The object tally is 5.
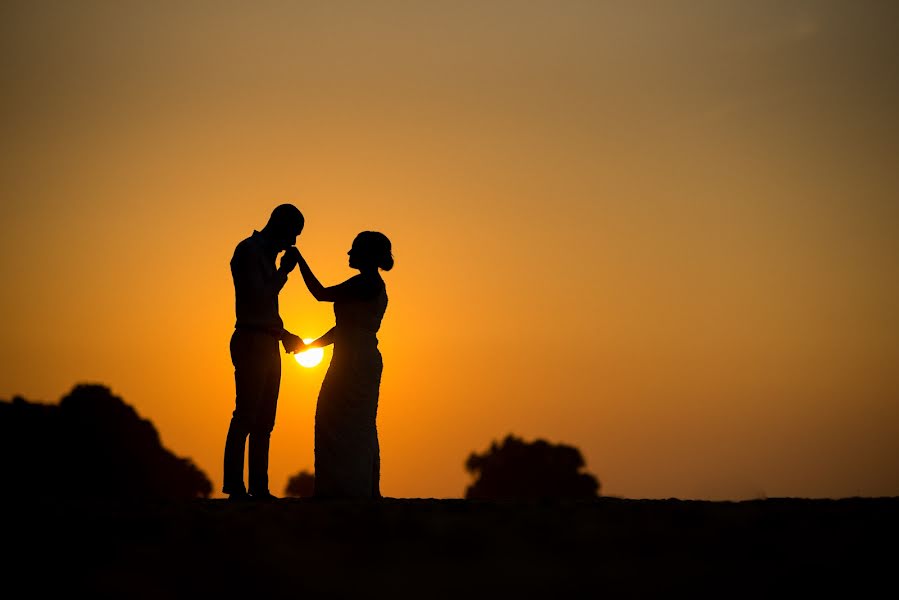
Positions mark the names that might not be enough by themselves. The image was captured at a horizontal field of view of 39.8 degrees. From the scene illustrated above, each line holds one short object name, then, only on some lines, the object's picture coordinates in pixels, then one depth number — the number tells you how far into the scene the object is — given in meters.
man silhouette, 15.51
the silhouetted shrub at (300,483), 100.09
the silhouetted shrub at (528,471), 102.62
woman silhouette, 16.33
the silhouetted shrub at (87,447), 57.97
